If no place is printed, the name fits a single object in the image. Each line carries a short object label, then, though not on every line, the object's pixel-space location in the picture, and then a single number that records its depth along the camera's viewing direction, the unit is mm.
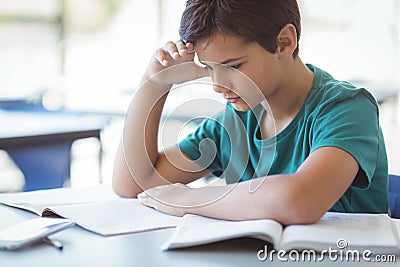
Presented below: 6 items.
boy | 1625
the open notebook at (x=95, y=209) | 1635
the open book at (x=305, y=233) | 1495
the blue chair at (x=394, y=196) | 1947
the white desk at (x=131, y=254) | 1467
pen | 1536
